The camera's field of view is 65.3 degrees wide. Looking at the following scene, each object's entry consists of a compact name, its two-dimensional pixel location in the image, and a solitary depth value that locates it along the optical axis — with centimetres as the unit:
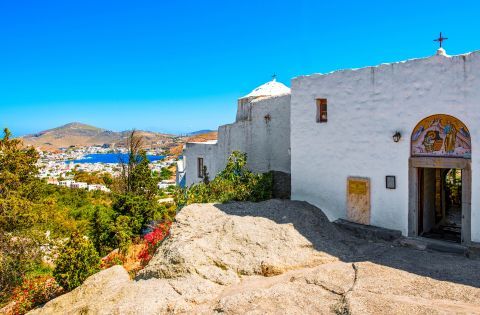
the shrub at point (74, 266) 956
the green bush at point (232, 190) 1225
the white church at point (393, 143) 820
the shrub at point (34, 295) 1004
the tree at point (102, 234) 1515
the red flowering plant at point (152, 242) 1066
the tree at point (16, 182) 1288
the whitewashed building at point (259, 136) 1364
